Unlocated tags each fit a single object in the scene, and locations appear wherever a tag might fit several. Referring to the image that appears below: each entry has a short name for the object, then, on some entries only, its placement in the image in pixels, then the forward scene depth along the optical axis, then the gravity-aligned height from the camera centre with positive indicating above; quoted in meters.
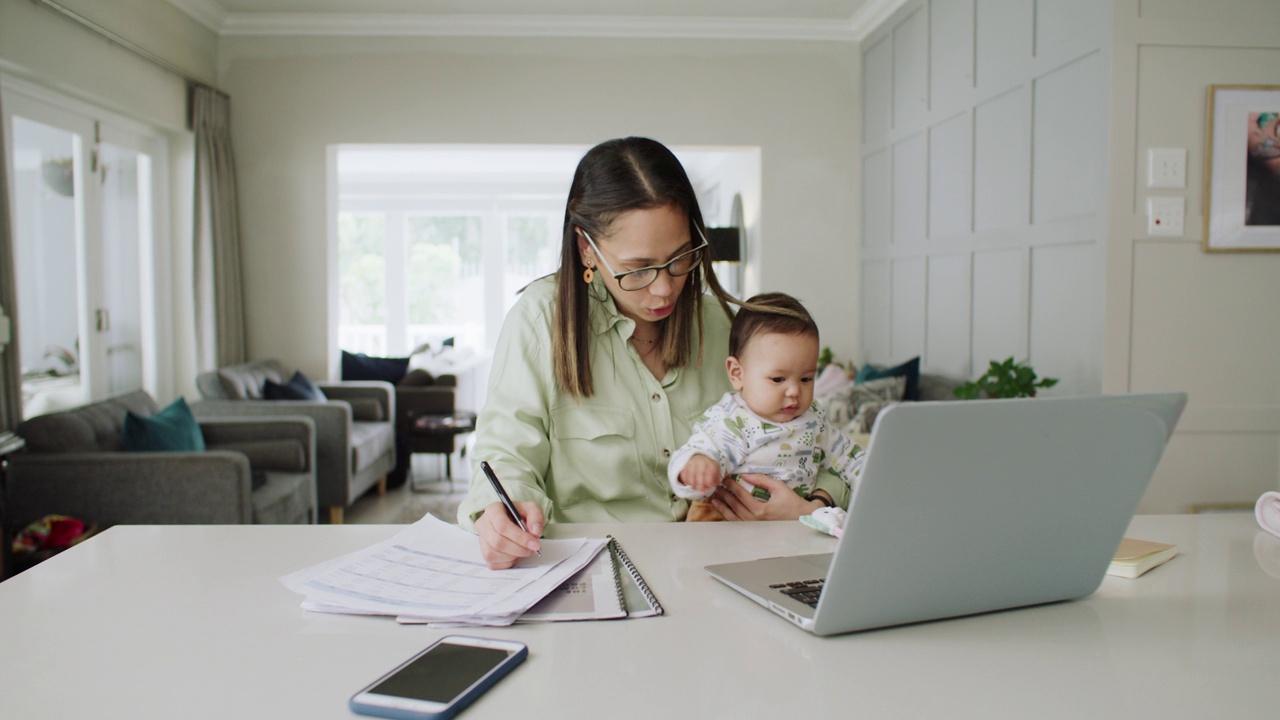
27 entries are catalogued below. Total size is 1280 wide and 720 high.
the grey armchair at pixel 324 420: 4.33 -0.60
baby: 1.47 -0.20
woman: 1.38 -0.10
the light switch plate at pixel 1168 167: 2.74 +0.44
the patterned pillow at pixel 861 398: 4.07 -0.46
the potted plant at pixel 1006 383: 3.03 -0.29
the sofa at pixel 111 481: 3.02 -0.64
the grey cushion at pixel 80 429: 3.08 -0.48
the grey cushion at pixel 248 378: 4.48 -0.41
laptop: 0.74 -0.19
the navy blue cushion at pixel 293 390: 4.64 -0.48
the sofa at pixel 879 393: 3.98 -0.44
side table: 5.38 -0.82
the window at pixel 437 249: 10.23 +0.65
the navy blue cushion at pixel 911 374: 4.15 -0.34
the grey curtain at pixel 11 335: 3.13 -0.12
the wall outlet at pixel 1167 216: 2.76 +0.28
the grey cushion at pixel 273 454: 3.88 -0.69
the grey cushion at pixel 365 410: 5.23 -0.65
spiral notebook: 0.88 -0.32
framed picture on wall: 2.71 +0.43
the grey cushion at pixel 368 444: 4.57 -0.80
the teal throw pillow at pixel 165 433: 3.32 -0.51
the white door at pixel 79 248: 3.52 +0.26
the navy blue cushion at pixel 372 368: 6.12 -0.47
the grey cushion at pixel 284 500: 3.44 -0.83
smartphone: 0.67 -0.31
